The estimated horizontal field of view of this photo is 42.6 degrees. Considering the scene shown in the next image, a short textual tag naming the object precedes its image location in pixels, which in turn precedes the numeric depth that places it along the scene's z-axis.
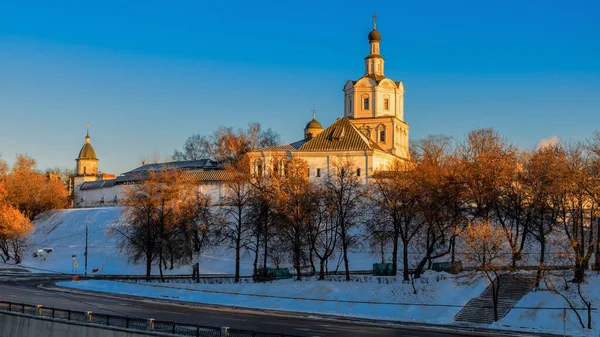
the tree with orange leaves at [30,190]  99.56
